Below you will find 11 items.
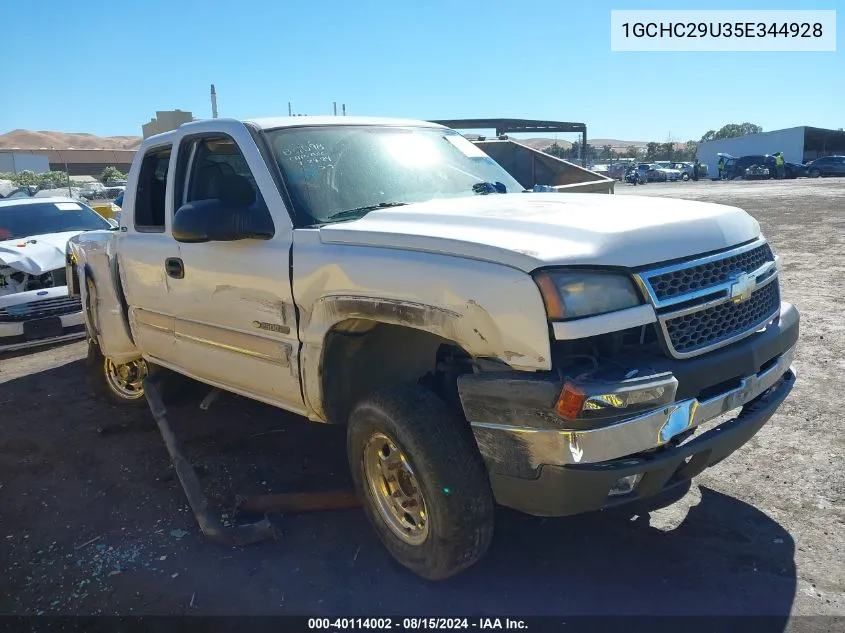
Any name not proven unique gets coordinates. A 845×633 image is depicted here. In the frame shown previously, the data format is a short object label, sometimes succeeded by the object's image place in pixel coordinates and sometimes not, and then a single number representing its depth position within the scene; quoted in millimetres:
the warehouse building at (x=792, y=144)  56094
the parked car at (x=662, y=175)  47719
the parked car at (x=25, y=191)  19272
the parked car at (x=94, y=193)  34344
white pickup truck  2387
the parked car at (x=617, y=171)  50003
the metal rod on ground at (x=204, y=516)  3377
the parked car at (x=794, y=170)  43000
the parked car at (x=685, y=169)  49531
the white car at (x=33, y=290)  7391
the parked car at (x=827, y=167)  41125
